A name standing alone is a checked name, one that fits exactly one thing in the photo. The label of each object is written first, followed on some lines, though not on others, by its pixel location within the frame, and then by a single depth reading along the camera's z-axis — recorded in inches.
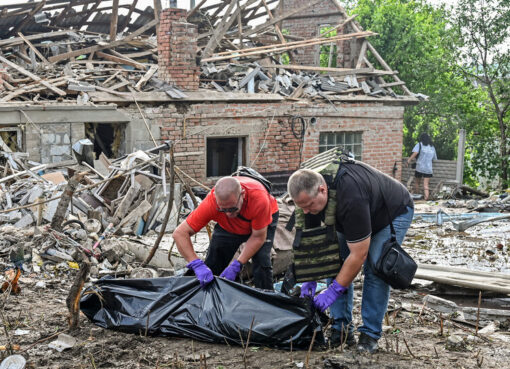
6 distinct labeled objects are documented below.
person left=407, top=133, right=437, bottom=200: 610.9
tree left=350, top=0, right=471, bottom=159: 688.4
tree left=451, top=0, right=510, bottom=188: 638.5
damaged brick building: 464.4
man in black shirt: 157.2
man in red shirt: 182.9
